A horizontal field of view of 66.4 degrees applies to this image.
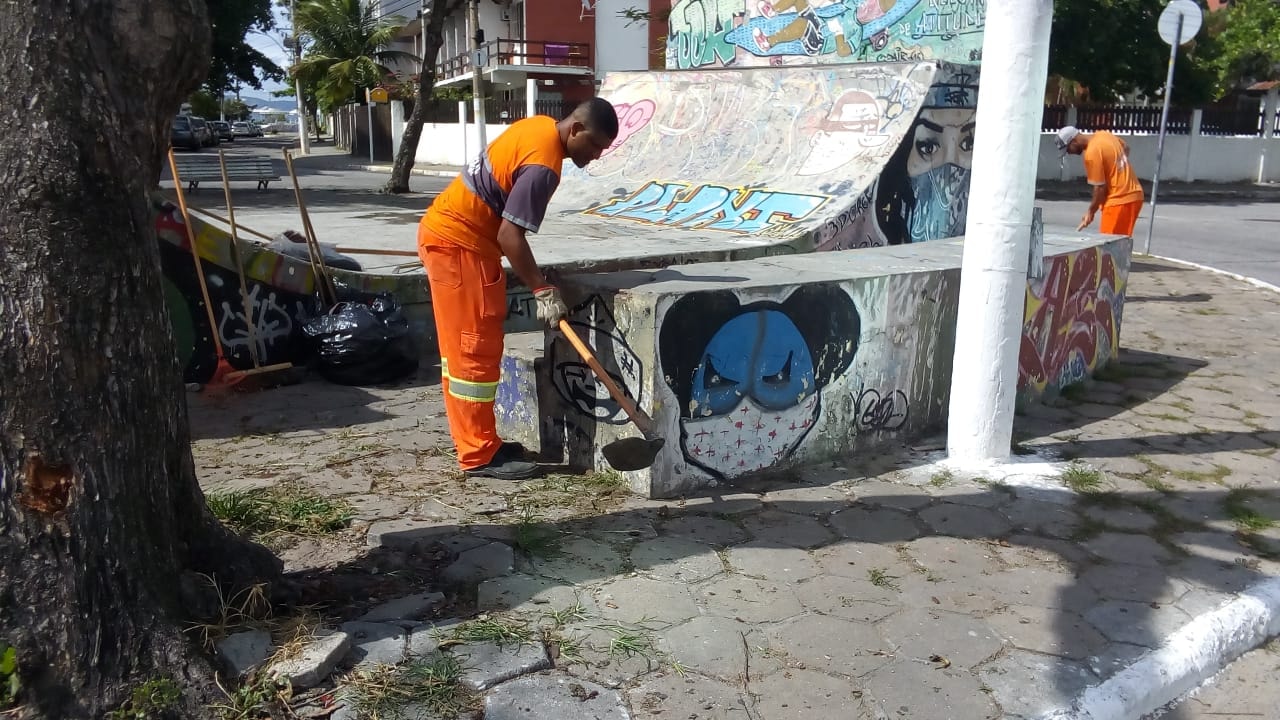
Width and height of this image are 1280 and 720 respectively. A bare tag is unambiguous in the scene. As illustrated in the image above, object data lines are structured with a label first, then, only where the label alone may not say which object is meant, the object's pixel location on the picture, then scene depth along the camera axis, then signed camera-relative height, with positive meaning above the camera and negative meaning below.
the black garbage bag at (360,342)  5.66 -1.13
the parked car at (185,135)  36.03 +0.22
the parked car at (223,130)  50.72 +0.63
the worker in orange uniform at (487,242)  3.91 -0.38
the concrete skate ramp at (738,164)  8.00 -0.13
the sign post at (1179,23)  10.97 +1.49
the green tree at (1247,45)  24.59 +2.86
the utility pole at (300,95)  38.50 +1.91
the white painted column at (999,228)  4.07 -0.31
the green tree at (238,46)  23.28 +2.69
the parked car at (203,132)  40.19 +0.39
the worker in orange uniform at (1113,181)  8.12 -0.20
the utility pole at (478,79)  24.30 +1.66
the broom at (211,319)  5.37 -0.97
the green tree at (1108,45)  18.89 +2.17
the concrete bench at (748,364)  3.98 -0.93
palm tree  36.12 +3.70
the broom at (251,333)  5.49 -1.10
